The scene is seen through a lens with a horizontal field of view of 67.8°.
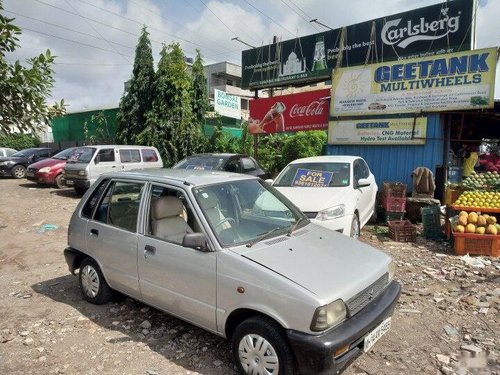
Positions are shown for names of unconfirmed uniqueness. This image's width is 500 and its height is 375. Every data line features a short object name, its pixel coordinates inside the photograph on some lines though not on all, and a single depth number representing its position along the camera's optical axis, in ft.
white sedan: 20.12
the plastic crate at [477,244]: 19.97
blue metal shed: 30.76
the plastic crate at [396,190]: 27.78
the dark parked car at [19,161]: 58.90
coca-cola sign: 38.19
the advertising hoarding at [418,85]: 28.45
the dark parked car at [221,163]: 34.26
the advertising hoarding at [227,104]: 70.54
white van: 41.06
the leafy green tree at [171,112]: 55.57
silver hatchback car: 8.61
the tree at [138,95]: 60.64
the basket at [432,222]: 23.88
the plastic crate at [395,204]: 27.12
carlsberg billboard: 40.32
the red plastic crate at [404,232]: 23.39
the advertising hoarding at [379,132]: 31.37
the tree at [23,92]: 18.26
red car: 47.21
